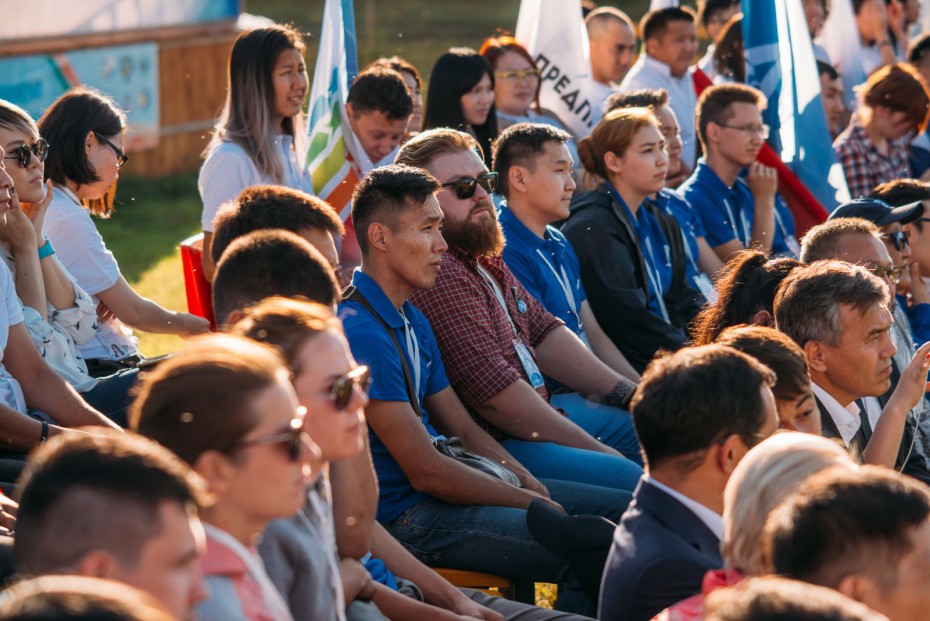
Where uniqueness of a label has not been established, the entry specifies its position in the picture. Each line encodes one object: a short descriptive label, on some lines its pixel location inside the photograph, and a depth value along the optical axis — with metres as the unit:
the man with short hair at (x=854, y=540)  4.70
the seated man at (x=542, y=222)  11.31
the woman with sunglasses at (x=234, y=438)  4.78
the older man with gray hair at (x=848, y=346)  8.48
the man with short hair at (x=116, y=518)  3.94
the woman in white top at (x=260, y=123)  11.58
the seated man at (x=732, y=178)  14.80
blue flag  16.36
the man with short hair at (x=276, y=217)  7.61
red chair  10.87
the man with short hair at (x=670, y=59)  19.11
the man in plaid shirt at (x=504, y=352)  9.35
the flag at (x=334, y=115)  13.05
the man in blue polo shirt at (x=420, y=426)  8.10
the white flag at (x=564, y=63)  17.19
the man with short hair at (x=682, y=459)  5.82
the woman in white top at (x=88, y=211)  10.02
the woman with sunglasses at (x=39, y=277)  8.83
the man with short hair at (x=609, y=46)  18.98
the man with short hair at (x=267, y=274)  6.52
